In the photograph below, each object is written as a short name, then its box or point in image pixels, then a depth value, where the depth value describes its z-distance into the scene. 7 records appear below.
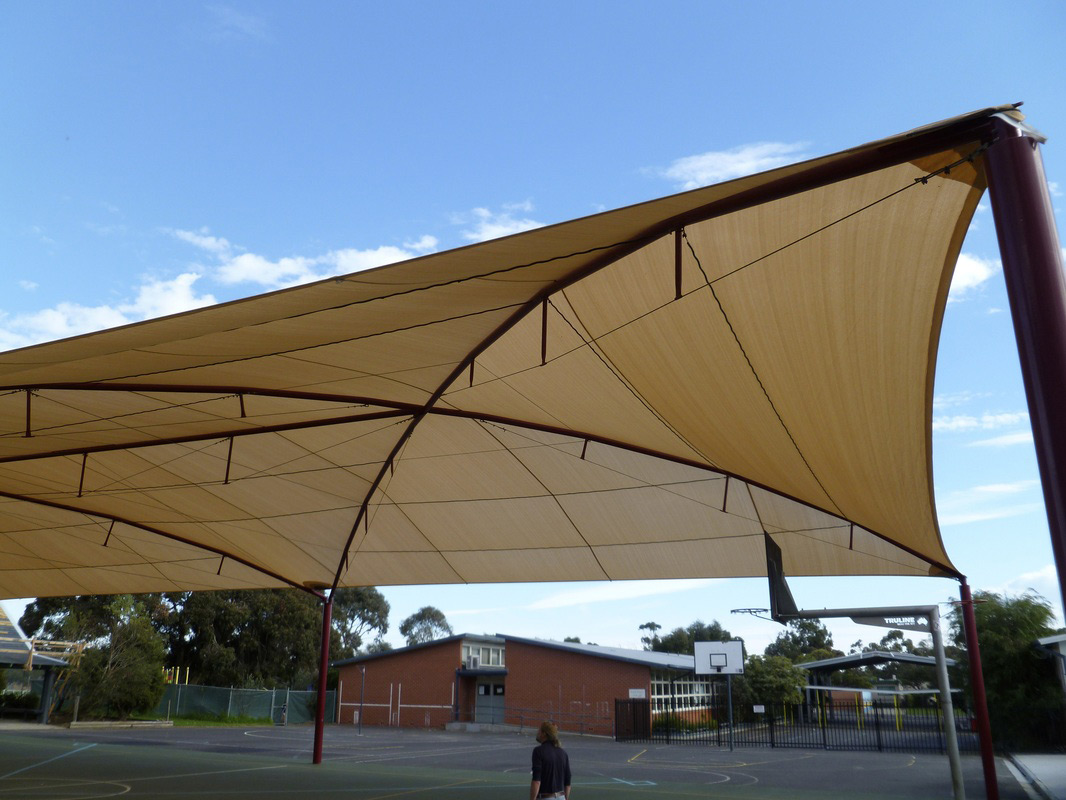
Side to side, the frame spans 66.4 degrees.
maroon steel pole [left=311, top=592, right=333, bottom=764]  18.92
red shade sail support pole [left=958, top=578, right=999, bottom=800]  10.86
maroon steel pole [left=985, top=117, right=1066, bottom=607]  3.41
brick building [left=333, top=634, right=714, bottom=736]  42.00
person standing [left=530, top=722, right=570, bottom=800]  7.74
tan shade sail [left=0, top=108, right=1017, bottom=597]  6.30
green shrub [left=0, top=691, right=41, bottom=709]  38.47
